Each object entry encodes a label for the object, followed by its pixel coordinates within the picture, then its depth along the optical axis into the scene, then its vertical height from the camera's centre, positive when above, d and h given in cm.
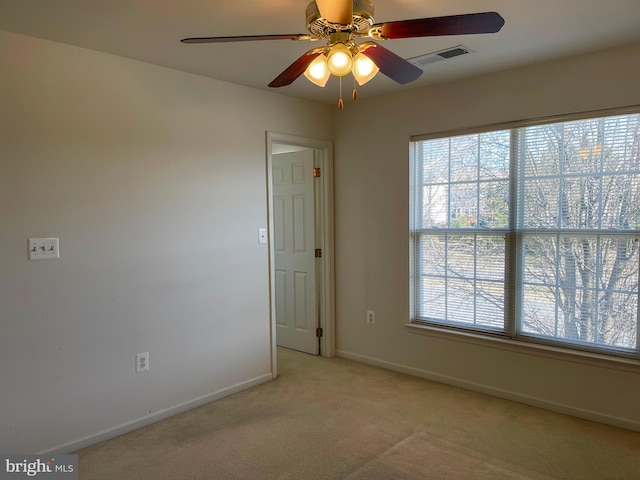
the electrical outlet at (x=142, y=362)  284 -85
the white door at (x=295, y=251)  422 -20
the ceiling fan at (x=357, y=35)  152 +74
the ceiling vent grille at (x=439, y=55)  267 +110
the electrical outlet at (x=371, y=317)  395 -80
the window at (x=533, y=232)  274 -4
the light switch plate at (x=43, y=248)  239 -8
